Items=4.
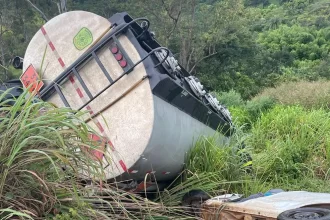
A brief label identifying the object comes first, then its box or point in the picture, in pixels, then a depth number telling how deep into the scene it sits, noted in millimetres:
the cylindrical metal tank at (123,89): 3805
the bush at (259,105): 11836
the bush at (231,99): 13784
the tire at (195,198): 3950
